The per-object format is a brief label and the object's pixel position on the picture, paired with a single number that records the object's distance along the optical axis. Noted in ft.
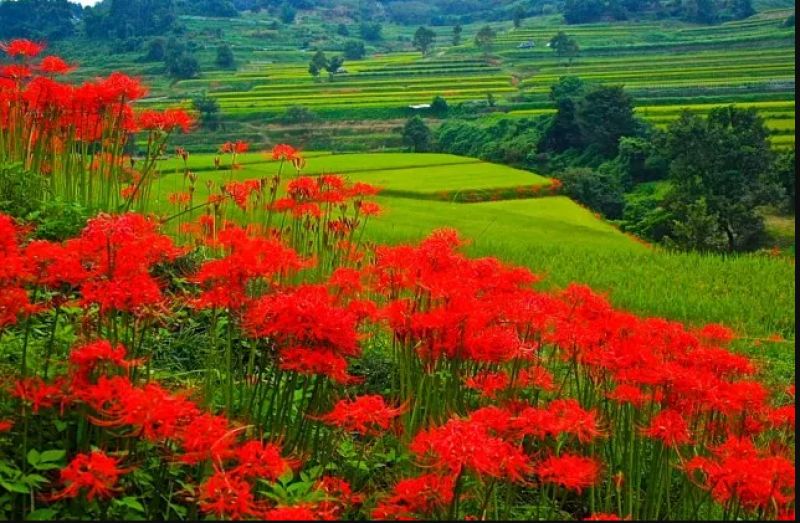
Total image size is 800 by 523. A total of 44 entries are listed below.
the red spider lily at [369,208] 15.72
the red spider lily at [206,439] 6.82
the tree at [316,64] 208.13
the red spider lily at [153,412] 6.74
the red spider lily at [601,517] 6.58
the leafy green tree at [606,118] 133.39
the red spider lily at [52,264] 8.01
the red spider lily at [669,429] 8.78
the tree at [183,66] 195.62
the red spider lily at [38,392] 7.84
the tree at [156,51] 214.07
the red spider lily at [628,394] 9.24
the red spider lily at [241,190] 18.24
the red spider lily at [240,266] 8.65
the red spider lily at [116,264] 8.04
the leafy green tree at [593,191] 107.76
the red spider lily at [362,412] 7.65
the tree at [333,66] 206.49
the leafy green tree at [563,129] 138.51
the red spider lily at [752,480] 7.38
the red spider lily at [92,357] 7.63
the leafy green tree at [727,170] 91.09
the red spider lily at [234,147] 20.49
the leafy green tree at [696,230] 83.61
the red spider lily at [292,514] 6.25
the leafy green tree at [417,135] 139.54
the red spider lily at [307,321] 8.26
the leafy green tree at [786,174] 97.50
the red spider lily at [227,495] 6.35
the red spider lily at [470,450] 6.39
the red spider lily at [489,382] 9.77
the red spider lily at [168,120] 16.43
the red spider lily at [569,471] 6.98
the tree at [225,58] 217.15
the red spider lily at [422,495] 6.97
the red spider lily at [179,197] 21.87
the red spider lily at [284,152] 18.89
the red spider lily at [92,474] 6.47
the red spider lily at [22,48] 17.34
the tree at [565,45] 221.25
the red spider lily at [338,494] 8.00
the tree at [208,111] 134.92
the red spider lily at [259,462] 6.78
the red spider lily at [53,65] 18.19
